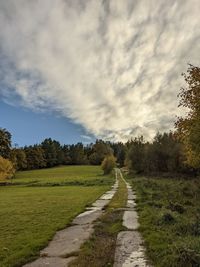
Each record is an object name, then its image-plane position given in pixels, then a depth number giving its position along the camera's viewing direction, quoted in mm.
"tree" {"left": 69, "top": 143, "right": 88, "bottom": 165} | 105738
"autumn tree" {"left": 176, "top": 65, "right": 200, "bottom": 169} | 16310
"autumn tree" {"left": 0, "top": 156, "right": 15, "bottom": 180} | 43989
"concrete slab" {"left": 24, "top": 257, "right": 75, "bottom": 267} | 5283
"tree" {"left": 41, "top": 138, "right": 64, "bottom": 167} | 95353
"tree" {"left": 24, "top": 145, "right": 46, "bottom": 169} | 84967
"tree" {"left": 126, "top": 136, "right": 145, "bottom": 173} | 53497
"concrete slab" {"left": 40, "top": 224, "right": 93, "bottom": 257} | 6134
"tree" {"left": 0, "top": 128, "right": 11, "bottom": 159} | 55232
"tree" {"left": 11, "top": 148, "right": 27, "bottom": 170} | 72916
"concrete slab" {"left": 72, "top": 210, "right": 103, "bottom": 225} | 9784
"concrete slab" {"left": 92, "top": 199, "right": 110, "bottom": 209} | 14023
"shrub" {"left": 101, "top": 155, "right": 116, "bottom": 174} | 63638
